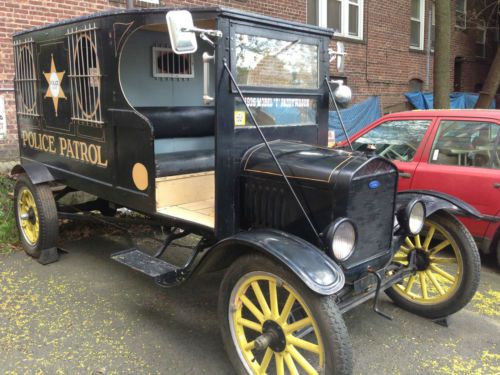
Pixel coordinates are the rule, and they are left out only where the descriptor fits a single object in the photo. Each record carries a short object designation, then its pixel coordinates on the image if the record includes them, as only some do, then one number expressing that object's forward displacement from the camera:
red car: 4.59
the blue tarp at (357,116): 10.81
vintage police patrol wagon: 2.66
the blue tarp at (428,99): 14.08
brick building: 7.01
